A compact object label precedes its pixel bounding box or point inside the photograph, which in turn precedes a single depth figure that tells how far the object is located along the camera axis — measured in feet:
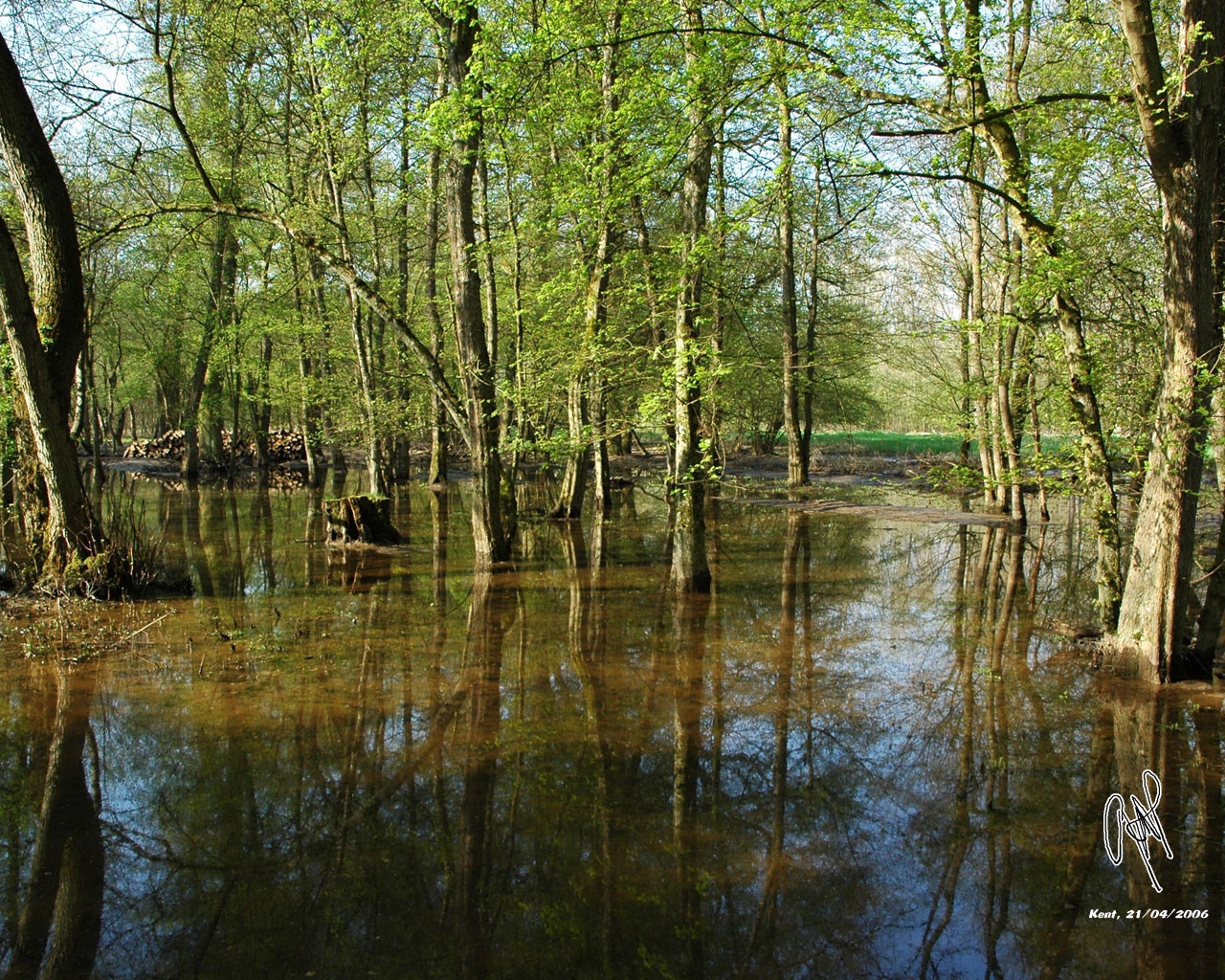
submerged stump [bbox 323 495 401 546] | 46.88
